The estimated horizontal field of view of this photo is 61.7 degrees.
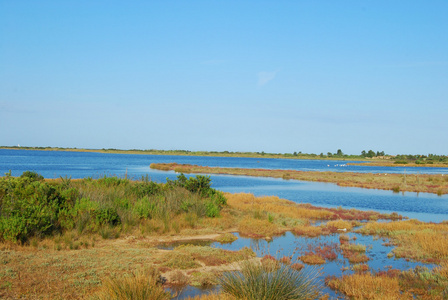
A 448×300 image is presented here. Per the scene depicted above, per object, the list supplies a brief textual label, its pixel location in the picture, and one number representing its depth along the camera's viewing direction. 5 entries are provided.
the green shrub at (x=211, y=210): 19.72
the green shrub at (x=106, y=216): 14.97
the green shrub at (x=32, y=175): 22.84
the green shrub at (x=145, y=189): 20.01
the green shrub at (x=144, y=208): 16.98
